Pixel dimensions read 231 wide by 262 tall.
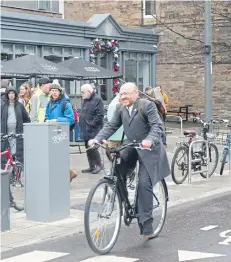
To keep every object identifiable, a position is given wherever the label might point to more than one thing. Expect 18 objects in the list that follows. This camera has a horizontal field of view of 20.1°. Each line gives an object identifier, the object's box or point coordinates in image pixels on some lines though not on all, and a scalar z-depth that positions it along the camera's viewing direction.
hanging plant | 21.50
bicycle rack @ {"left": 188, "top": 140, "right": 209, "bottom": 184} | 12.21
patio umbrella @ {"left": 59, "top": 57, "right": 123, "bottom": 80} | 17.90
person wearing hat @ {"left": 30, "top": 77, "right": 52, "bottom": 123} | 12.64
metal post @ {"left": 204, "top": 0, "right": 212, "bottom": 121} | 16.22
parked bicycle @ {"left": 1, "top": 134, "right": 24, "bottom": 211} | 9.39
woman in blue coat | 11.32
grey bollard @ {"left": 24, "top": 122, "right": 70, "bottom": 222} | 8.42
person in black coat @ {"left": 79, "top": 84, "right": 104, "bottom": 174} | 13.23
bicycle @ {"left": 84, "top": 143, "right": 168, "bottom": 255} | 6.83
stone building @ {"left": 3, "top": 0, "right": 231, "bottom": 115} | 30.09
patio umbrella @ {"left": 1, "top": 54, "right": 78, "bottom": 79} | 15.40
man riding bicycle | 7.35
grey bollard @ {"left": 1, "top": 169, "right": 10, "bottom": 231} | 7.89
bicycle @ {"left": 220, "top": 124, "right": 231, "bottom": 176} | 13.20
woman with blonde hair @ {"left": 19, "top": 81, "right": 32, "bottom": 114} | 13.07
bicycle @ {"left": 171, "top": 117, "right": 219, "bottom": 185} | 12.21
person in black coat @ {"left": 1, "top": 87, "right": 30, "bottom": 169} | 10.95
